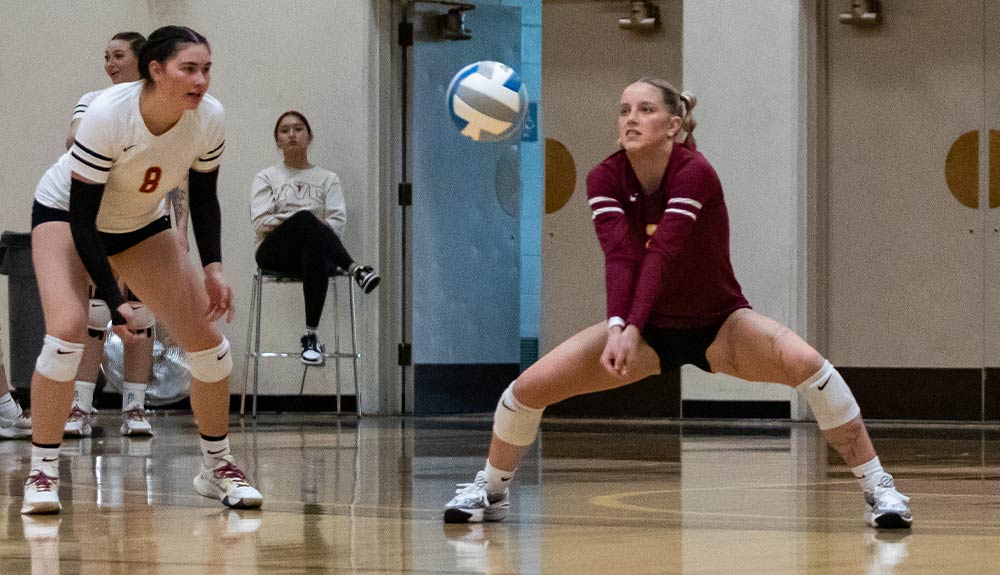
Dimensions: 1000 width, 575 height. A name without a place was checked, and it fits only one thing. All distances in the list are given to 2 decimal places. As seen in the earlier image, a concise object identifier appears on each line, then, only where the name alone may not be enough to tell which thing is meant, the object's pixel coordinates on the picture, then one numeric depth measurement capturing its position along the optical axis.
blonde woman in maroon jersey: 9.15
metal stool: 22.44
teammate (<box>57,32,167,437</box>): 16.89
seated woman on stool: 21.73
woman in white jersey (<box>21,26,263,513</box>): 9.84
